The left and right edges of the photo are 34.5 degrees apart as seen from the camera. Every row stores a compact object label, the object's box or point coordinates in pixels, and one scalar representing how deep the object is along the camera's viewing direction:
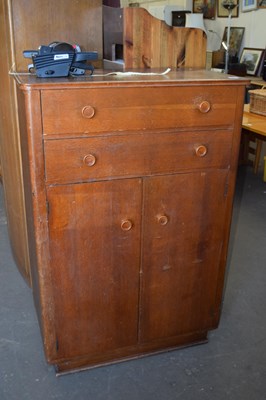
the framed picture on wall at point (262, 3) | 5.08
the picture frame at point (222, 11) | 5.60
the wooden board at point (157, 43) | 1.77
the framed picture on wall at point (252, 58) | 5.35
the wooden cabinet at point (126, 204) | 1.33
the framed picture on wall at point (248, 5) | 5.20
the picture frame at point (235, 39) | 5.61
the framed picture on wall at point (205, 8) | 5.90
